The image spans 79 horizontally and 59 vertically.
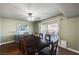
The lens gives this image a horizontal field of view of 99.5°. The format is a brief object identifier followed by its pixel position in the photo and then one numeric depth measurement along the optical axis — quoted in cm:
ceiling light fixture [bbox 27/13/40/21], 247
